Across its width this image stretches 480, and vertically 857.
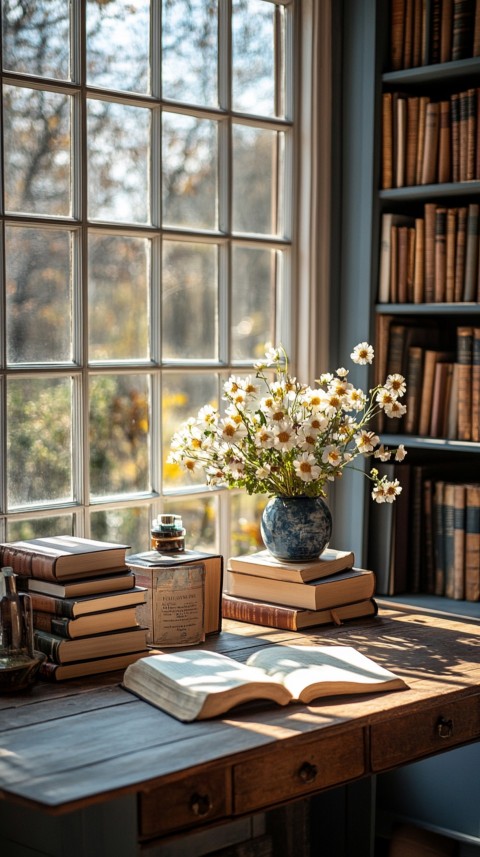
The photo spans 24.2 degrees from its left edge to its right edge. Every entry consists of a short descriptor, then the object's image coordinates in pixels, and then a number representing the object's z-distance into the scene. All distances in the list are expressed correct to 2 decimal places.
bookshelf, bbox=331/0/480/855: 2.97
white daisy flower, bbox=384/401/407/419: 2.57
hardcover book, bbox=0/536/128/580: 2.17
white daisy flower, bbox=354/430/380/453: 2.55
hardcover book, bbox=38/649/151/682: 2.10
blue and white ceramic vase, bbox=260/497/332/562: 2.54
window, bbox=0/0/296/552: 2.54
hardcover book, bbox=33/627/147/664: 2.11
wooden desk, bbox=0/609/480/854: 1.66
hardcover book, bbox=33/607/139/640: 2.13
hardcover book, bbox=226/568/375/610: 2.50
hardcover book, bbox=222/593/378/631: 2.48
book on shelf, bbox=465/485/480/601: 2.96
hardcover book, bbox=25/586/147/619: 2.13
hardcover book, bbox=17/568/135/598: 2.16
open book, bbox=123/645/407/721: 1.92
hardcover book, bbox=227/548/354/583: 2.51
